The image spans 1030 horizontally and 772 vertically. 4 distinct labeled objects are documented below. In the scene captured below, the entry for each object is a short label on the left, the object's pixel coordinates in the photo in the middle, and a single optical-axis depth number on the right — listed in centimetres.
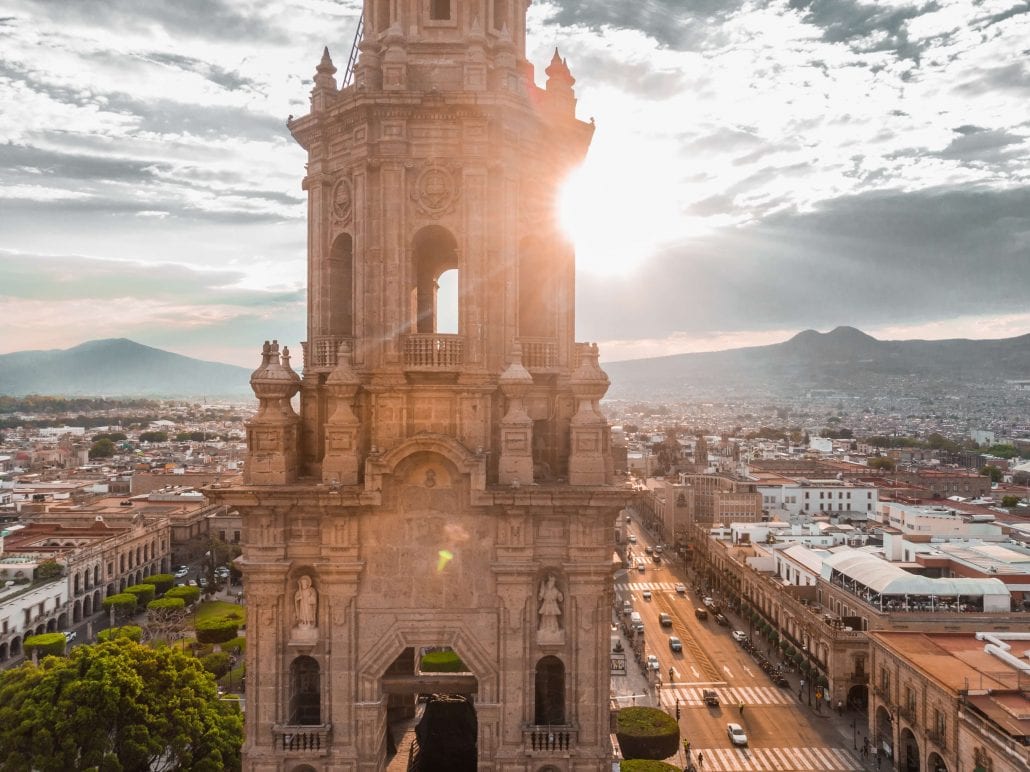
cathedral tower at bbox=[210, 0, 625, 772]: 1728
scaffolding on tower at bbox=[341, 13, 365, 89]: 2092
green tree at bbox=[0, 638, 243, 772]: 3425
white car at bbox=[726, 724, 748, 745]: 5366
